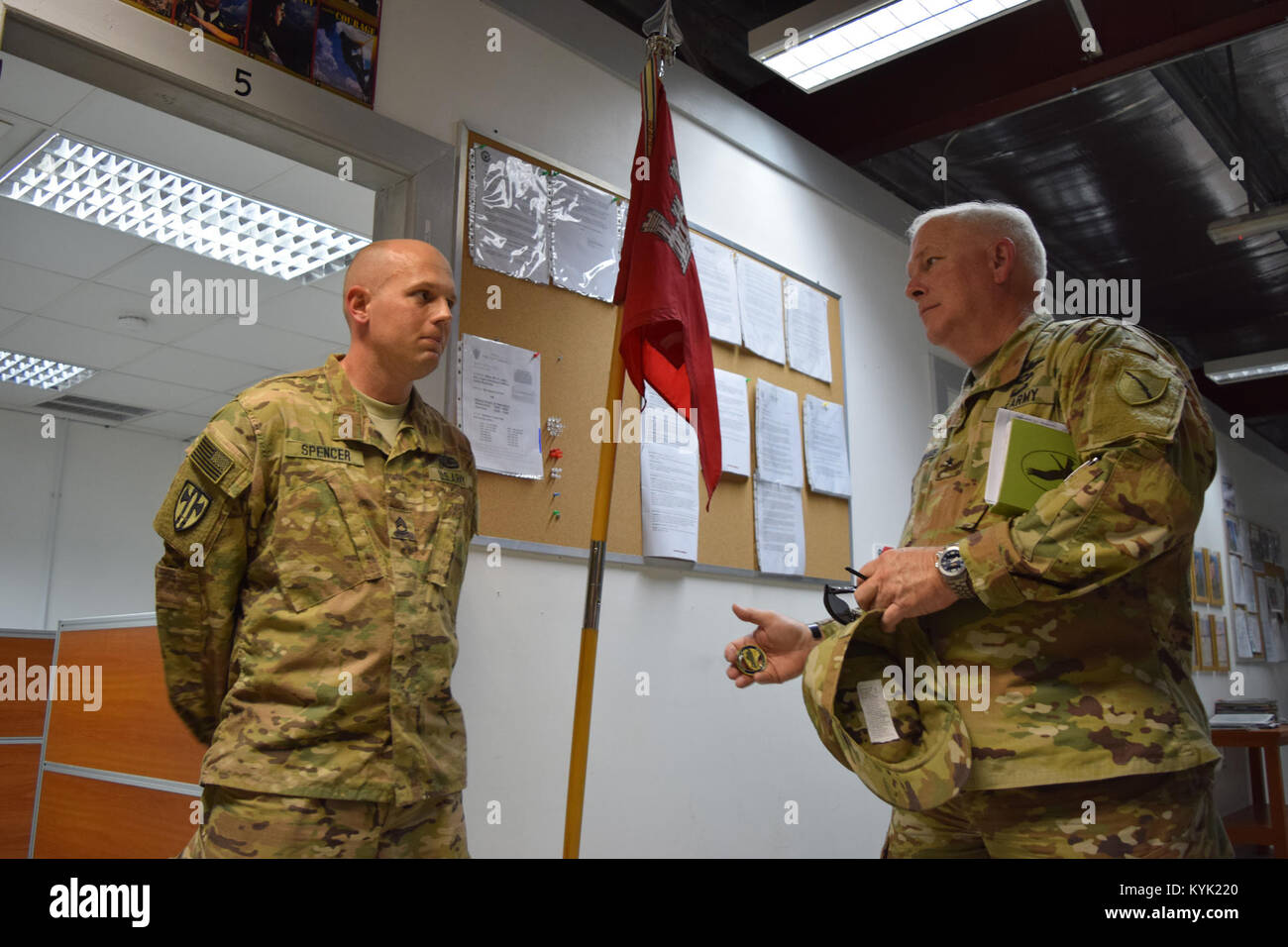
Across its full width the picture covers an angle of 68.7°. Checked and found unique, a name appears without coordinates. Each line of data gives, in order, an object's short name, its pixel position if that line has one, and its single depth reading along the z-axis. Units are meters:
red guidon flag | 2.27
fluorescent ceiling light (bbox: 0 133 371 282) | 4.03
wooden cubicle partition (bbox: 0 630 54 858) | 3.01
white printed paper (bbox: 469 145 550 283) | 2.40
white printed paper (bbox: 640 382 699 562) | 2.77
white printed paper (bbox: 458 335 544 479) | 2.29
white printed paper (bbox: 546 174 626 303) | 2.62
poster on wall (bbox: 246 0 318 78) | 2.03
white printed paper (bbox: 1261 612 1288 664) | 8.80
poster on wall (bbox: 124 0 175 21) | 1.86
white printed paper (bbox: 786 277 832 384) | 3.49
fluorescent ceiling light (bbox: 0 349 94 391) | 6.66
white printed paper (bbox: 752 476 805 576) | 3.17
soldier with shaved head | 1.41
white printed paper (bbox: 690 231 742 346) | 3.09
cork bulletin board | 2.36
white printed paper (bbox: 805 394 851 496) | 3.46
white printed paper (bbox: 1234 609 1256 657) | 7.92
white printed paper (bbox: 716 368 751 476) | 3.04
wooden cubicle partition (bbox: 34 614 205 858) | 2.19
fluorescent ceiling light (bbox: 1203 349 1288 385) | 6.45
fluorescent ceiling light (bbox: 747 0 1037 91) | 2.94
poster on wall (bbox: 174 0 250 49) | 1.92
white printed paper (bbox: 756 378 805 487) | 3.23
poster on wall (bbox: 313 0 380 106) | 2.13
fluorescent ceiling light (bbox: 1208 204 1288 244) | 4.30
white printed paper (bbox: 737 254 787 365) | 3.26
